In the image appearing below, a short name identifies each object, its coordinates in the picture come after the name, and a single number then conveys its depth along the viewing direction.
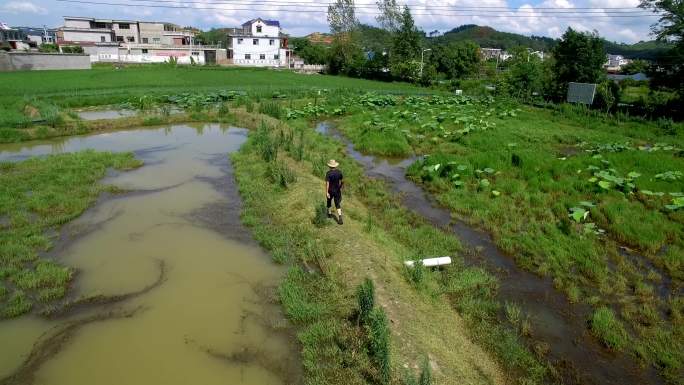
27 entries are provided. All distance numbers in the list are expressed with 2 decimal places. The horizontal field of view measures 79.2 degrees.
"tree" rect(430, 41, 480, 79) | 56.31
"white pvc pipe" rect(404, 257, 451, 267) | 8.26
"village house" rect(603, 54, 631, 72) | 122.68
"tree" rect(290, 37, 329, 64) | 67.88
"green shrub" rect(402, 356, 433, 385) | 4.57
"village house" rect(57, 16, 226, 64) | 67.50
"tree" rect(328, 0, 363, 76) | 62.03
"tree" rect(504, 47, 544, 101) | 35.56
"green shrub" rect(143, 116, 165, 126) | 23.14
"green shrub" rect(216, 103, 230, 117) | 25.75
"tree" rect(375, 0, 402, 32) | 62.31
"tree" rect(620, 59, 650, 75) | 60.98
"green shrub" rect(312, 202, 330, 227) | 9.58
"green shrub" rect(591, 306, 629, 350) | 6.42
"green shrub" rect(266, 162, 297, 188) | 12.47
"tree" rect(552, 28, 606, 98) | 32.56
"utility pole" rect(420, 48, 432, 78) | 51.90
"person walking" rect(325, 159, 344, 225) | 9.16
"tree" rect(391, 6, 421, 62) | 56.16
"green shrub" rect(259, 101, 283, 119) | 25.12
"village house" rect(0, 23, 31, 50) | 70.19
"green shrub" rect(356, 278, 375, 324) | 5.99
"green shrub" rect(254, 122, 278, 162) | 15.04
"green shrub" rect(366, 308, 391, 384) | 5.18
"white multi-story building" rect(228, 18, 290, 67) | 74.25
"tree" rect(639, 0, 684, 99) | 24.94
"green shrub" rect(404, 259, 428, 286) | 7.52
